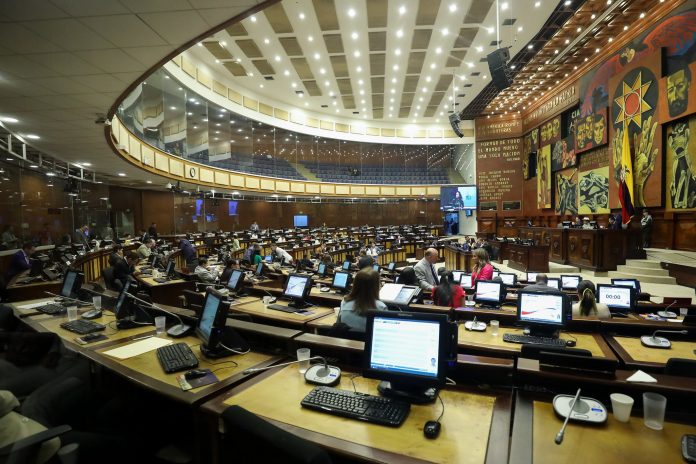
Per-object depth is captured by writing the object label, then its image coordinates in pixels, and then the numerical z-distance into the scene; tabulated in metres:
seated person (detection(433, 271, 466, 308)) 4.49
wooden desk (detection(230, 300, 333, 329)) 3.84
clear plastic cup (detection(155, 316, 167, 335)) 3.33
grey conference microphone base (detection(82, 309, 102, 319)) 3.82
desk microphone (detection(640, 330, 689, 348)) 3.06
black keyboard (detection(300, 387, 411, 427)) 1.75
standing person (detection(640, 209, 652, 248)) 9.73
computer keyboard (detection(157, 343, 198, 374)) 2.41
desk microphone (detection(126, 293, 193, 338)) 3.18
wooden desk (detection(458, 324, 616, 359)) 3.04
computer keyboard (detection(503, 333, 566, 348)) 3.14
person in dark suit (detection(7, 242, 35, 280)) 6.25
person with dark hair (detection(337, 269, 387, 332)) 2.93
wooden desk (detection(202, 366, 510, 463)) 1.49
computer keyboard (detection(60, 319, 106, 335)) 3.33
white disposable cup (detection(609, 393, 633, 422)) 1.67
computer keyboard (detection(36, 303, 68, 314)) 4.04
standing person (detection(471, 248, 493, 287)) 6.03
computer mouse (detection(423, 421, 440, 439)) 1.59
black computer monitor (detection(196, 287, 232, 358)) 2.56
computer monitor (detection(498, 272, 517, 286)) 6.27
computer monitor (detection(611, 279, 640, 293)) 5.10
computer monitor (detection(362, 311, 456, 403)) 1.94
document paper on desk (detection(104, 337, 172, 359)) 2.73
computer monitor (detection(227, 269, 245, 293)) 5.23
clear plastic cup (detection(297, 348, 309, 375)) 2.41
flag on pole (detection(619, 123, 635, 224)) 10.46
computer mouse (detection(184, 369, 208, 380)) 2.26
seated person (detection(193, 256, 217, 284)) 6.53
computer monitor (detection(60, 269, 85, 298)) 4.57
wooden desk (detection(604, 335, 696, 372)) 2.68
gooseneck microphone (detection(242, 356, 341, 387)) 2.18
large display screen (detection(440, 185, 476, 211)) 19.67
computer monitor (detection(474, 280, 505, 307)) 4.46
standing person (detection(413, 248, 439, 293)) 5.97
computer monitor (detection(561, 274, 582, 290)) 6.09
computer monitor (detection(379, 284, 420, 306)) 4.18
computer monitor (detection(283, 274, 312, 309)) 4.34
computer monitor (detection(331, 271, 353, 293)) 5.38
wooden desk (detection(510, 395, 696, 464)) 1.43
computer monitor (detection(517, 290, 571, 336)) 3.41
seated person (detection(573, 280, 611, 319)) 3.89
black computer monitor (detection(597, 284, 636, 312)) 4.34
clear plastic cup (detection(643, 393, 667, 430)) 1.63
